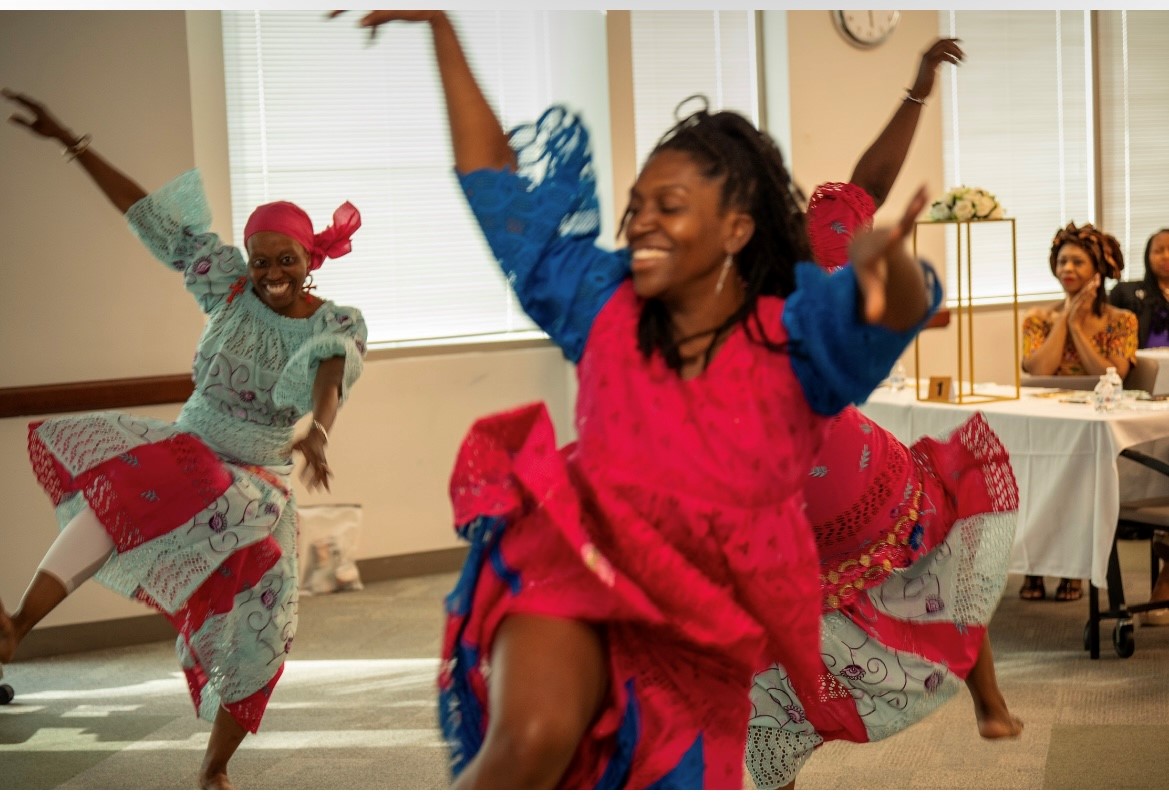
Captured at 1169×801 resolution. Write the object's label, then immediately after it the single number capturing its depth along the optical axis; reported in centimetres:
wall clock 753
